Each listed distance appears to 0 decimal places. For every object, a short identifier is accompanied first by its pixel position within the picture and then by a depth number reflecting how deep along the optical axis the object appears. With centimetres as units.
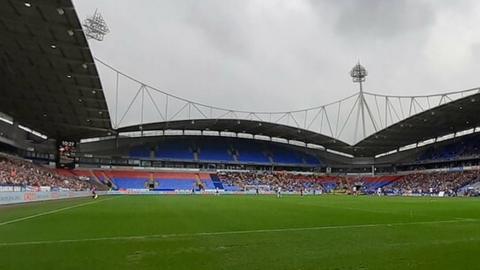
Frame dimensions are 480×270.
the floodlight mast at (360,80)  9312
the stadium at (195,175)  1057
